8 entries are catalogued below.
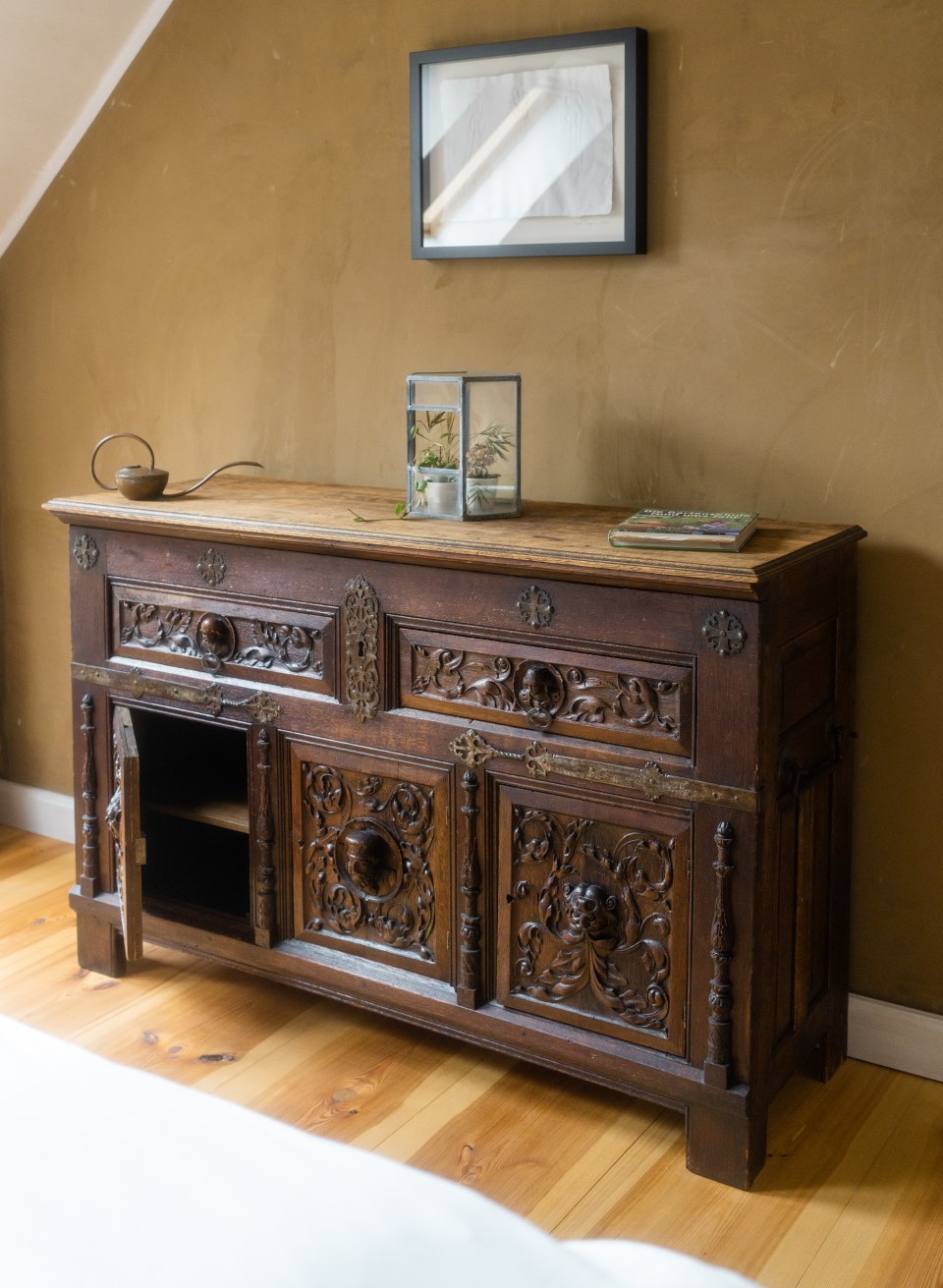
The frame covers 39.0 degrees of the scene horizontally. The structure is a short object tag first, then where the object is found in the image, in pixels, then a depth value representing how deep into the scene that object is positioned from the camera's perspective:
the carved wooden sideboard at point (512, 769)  2.02
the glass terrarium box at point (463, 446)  2.33
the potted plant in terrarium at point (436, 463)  2.34
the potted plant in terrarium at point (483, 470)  2.33
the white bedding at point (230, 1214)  0.94
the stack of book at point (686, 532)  2.00
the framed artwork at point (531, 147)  2.36
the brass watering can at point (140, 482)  2.59
